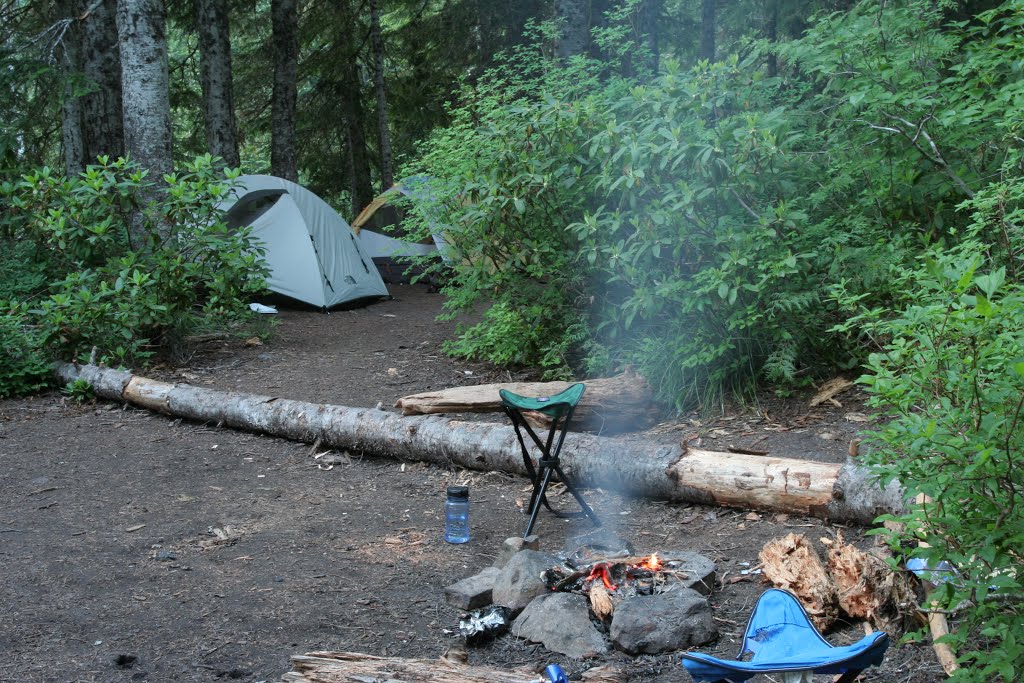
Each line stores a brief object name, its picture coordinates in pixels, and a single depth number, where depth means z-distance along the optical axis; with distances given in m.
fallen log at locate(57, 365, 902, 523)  4.19
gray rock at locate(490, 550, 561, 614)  3.55
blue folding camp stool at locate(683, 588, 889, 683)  2.19
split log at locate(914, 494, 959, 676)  2.70
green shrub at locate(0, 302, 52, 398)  7.81
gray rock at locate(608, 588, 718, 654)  3.18
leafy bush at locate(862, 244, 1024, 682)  2.15
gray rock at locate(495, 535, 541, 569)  3.99
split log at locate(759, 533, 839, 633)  3.26
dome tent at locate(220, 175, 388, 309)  12.27
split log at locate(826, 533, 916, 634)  3.15
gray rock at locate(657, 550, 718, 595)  3.54
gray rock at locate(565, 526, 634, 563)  3.92
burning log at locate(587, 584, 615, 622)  3.38
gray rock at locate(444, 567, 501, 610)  3.63
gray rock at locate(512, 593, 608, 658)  3.22
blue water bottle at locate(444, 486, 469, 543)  4.43
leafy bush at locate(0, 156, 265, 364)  8.22
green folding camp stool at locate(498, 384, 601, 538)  4.47
